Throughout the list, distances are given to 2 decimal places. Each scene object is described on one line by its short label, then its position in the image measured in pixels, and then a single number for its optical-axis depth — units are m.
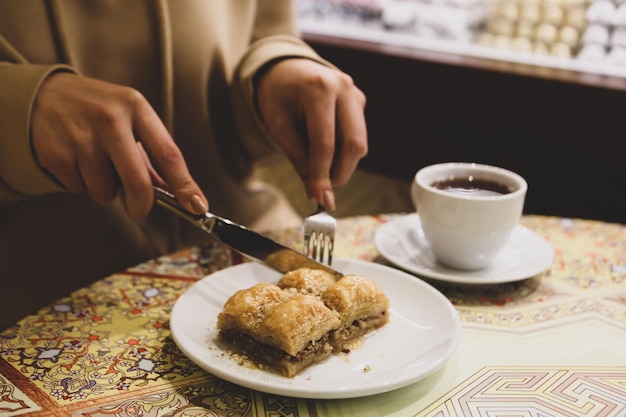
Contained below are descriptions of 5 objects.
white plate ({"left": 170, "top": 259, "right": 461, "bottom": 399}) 0.82
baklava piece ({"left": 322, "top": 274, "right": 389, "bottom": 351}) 0.94
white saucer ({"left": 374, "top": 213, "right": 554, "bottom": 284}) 1.19
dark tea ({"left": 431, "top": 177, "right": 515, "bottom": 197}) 1.26
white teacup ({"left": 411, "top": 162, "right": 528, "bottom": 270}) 1.18
